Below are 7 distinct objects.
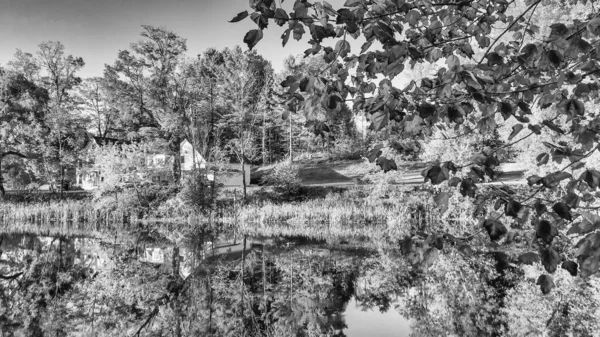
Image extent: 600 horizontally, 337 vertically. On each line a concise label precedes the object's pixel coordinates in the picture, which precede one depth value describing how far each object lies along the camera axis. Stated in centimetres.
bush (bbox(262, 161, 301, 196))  2480
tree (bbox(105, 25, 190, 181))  2675
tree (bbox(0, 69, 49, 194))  2559
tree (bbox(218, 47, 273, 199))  2717
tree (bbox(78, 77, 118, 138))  3816
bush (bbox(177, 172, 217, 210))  2273
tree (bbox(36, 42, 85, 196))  2756
